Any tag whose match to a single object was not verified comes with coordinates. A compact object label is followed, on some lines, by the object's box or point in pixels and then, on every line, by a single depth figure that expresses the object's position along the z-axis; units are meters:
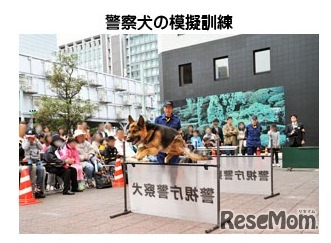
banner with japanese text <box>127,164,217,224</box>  4.94
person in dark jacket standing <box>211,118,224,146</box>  11.74
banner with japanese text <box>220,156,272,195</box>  7.34
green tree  21.89
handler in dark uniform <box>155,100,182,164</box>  5.82
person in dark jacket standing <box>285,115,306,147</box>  12.20
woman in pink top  8.66
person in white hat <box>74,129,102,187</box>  9.19
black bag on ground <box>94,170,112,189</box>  9.14
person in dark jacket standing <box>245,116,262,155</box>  10.57
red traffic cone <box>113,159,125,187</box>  9.44
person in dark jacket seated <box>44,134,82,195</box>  8.26
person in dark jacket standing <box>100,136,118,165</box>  10.05
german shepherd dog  4.44
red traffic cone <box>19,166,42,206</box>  7.11
